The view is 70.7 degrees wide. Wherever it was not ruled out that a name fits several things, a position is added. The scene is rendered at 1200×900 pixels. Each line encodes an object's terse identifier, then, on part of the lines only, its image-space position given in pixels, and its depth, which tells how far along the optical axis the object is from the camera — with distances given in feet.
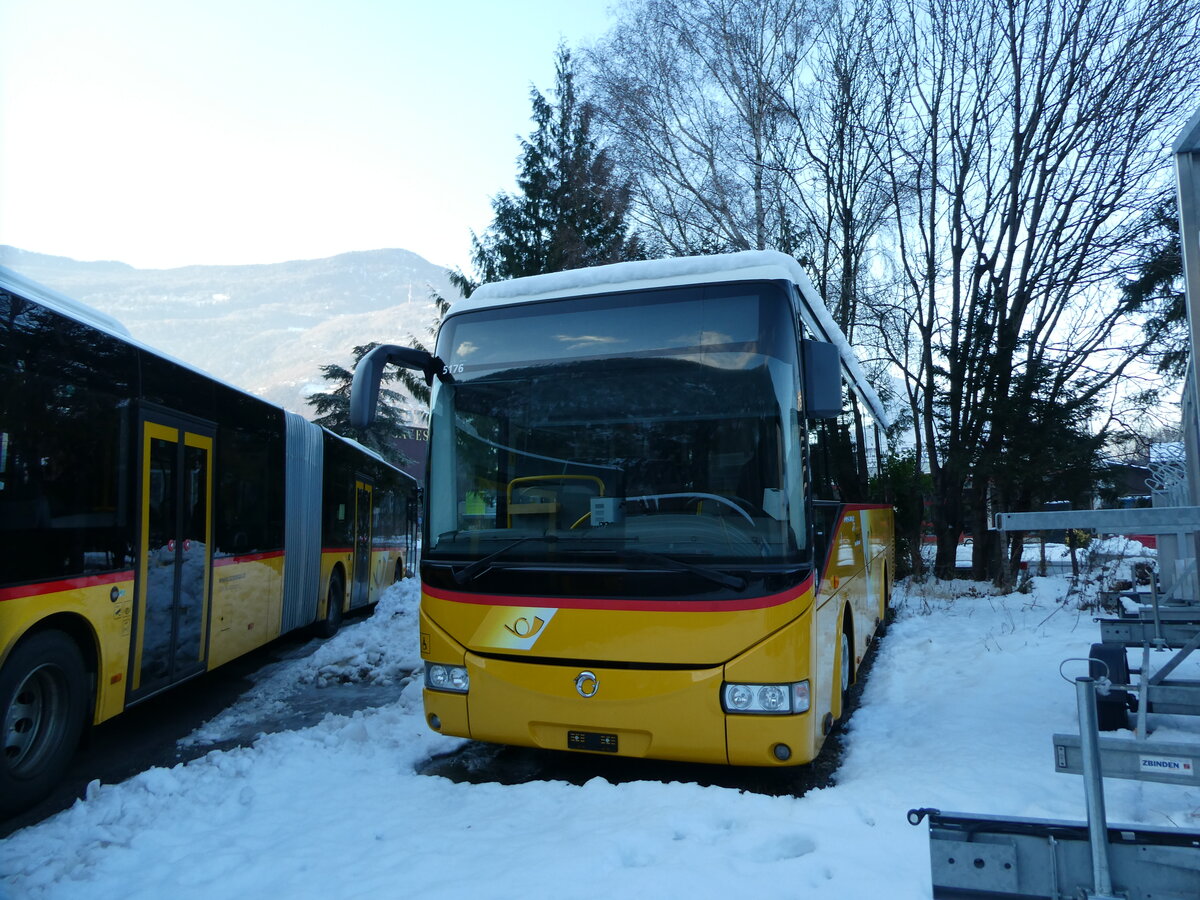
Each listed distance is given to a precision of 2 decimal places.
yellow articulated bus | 15.98
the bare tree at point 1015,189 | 51.85
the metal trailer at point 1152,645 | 15.74
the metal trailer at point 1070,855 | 7.38
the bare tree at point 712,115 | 64.90
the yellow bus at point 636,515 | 15.11
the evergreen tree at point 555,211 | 78.48
